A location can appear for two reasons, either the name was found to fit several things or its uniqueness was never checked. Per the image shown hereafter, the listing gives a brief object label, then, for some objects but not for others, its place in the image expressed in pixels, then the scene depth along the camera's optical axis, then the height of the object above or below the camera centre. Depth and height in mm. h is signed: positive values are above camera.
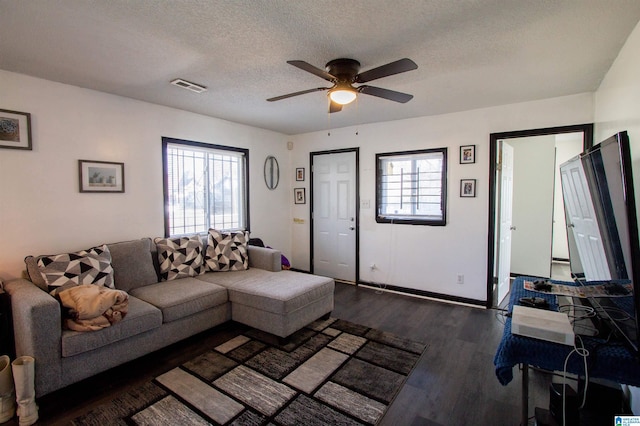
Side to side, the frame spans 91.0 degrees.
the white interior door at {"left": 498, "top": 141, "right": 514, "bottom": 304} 3777 -172
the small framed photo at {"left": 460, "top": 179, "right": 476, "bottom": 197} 3807 +176
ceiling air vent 2788 +1081
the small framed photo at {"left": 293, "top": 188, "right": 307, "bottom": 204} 5285 +111
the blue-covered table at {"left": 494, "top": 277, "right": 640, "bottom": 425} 1288 -679
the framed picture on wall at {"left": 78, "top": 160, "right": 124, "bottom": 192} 3004 +270
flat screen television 1191 -122
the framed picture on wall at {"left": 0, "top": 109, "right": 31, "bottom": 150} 2555 +615
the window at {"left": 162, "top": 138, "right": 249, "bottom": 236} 3793 +210
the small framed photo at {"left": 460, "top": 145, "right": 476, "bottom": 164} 3787 +583
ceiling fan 2318 +872
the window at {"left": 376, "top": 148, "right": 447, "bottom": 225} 4062 +207
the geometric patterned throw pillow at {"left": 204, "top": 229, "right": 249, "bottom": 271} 3600 -579
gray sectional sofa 2025 -880
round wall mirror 4965 +486
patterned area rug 1946 -1308
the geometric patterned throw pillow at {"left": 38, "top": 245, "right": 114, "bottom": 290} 2461 -531
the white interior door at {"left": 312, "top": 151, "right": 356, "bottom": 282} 4801 -200
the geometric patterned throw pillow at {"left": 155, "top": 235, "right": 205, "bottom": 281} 3275 -585
